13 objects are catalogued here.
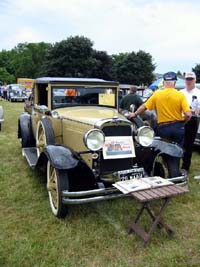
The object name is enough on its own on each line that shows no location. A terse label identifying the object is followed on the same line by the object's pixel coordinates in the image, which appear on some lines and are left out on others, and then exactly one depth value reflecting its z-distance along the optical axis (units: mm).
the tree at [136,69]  46562
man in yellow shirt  4539
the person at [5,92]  28416
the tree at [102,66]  39156
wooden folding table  2916
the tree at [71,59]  38562
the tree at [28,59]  71500
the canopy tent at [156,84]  14503
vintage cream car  3543
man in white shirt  5245
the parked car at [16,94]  25859
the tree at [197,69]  48144
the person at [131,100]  8328
